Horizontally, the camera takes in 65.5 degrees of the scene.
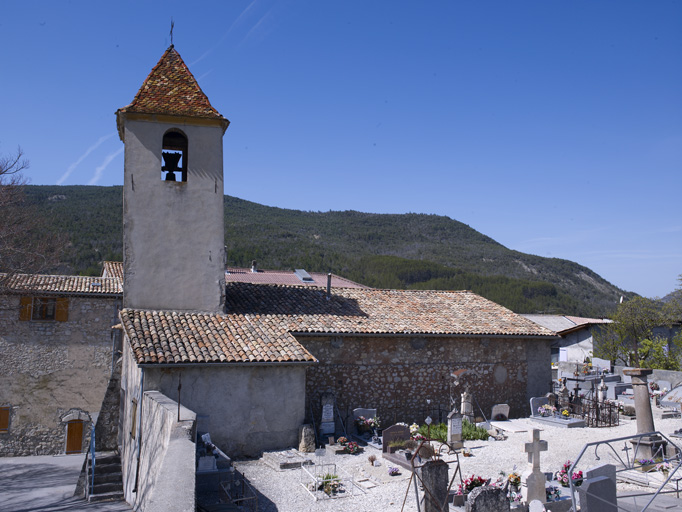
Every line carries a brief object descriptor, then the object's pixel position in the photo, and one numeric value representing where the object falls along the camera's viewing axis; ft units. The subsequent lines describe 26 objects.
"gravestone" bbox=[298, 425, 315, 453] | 43.62
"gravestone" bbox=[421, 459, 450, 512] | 28.30
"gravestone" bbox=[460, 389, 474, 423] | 53.52
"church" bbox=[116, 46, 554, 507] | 42.29
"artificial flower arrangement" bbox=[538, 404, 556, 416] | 58.70
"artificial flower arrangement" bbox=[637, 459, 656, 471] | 37.08
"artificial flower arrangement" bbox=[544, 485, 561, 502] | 31.99
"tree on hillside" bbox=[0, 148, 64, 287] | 44.87
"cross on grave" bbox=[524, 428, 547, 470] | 32.70
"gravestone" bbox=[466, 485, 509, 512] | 28.40
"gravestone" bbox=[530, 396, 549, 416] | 59.62
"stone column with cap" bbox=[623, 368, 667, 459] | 43.42
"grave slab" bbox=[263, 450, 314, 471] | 39.40
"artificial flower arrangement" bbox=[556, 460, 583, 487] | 32.55
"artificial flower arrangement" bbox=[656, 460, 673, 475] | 36.70
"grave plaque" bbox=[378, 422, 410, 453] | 43.68
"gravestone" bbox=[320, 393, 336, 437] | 47.55
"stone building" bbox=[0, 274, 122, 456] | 66.90
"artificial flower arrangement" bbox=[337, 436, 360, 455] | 43.96
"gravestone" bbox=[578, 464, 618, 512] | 24.54
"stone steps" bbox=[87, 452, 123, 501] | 41.04
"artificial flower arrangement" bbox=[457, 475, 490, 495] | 31.11
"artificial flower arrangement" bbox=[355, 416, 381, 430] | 49.03
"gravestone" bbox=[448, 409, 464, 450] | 47.18
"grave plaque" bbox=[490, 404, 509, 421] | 57.36
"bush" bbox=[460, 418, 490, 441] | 50.03
